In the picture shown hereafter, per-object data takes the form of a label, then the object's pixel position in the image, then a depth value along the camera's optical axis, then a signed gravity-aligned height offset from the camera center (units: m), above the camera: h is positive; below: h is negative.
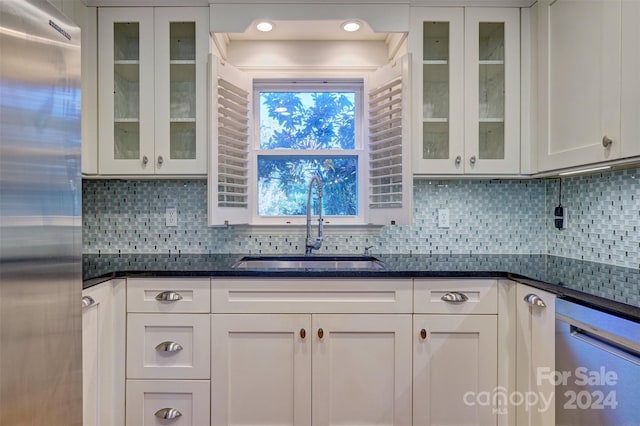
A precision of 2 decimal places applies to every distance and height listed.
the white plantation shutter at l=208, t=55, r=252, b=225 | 1.79 +0.36
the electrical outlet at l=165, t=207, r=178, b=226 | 2.15 -0.02
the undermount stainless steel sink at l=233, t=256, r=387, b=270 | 2.04 -0.30
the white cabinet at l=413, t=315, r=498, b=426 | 1.57 -0.70
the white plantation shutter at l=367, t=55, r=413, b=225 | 1.79 +0.36
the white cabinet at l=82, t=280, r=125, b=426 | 1.46 -0.64
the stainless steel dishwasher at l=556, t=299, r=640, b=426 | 0.99 -0.49
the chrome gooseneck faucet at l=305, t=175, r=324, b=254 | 2.06 -0.10
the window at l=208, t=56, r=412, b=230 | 2.16 +0.39
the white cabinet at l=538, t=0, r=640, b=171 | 1.29 +0.56
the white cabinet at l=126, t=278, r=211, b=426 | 1.58 -0.64
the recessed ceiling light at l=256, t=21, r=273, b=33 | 1.90 +1.02
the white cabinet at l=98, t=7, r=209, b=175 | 1.85 +0.68
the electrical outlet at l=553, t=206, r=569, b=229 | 2.00 -0.03
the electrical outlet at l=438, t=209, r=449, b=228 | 2.14 -0.04
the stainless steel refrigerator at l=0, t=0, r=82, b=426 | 0.81 -0.02
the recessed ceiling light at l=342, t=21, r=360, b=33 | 1.89 +1.02
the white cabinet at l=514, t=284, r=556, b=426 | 1.36 -0.58
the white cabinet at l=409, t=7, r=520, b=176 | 1.87 +0.68
